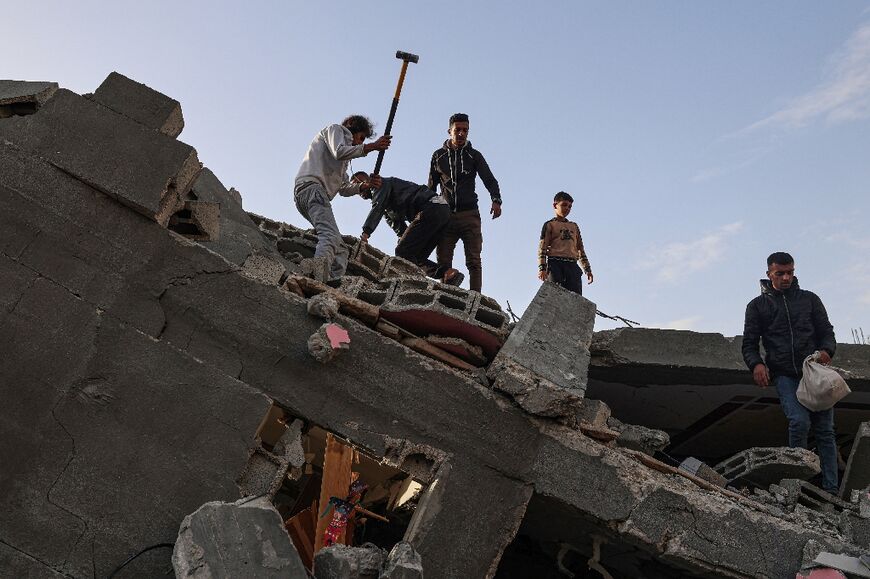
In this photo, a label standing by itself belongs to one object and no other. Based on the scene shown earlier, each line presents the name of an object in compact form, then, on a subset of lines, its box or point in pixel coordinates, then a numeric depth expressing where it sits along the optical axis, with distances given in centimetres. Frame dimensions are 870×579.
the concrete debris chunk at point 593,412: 553
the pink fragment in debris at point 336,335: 486
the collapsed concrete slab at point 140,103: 526
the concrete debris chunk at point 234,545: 388
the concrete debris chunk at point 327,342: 483
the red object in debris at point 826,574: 483
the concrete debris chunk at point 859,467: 673
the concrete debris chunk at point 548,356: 501
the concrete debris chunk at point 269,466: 461
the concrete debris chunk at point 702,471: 623
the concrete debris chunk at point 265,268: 530
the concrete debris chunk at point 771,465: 622
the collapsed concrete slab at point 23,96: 530
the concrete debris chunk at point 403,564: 404
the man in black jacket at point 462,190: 844
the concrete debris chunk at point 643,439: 627
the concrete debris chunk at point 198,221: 540
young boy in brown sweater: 845
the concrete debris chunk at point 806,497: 581
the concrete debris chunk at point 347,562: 406
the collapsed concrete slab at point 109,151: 503
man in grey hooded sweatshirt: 669
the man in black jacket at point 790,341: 638
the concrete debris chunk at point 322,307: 497
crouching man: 817
